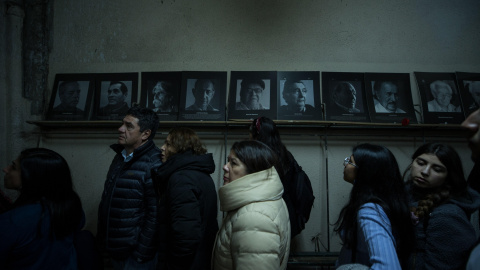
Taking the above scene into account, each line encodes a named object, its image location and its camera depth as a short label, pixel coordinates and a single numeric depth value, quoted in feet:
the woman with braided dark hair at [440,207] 4.04
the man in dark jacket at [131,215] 5.58
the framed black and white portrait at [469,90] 8.94
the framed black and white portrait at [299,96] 8.95
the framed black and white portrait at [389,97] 8.91
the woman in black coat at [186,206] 4.72
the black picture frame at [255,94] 9.02
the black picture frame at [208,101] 9.08
